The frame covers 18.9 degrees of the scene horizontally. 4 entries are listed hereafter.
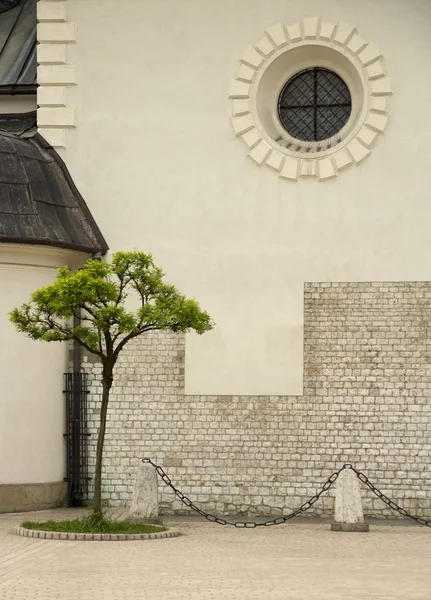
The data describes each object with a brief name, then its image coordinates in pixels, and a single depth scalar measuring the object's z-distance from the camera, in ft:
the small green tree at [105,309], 58.65
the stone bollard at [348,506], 62.23
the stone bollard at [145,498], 62.34
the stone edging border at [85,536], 56.24
